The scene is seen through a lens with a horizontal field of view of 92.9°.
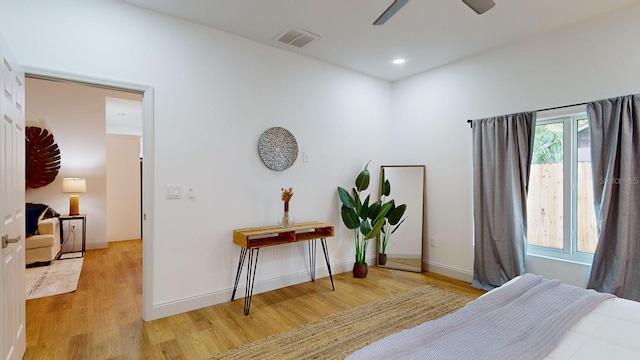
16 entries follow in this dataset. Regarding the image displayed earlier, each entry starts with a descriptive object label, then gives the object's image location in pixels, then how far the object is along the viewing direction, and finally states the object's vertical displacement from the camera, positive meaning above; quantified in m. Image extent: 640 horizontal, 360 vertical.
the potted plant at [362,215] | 3.94 -0.47
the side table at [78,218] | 4.92 -0.73
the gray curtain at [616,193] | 2.64 -0.11
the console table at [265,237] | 3.03 -0.63
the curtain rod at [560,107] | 2.95 +0.75
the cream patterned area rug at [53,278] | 3.40 -1.25
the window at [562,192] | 3.07 -0.13
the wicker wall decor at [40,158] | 4.84 +0.34
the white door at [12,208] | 1.71 -0.18
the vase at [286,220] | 3.35 -0.45
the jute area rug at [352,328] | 2.25 -1.28
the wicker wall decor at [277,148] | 3.45 +0.36
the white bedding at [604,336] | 1.29 -0.74
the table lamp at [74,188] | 4.98 -0.15
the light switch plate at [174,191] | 2.87 -0.11
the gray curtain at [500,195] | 3.34 -0.17
